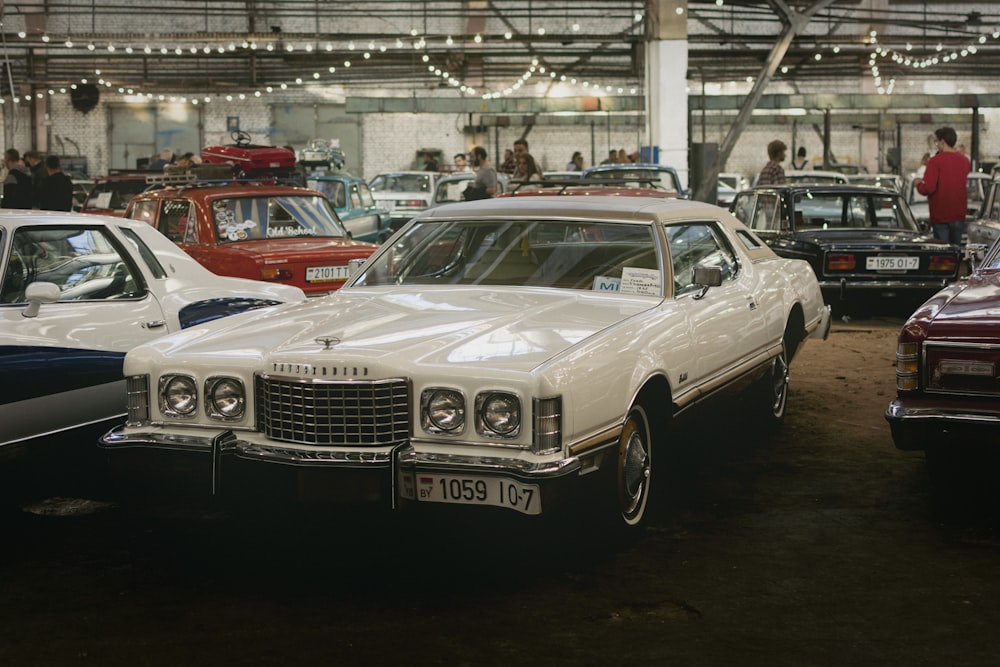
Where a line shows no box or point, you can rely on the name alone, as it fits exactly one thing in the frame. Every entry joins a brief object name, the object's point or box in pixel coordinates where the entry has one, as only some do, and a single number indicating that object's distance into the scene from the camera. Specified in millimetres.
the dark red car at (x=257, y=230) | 9422
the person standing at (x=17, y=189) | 13945
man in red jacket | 12734
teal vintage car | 16627
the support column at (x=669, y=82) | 20984
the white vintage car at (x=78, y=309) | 5191
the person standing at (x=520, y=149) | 16013
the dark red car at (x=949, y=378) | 4891
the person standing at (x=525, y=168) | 15562
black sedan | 11391
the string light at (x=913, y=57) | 29522
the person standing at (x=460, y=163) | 25578
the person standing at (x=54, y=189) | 14039
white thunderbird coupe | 4148
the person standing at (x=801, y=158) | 26692
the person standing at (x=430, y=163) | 32125
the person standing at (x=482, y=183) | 15609
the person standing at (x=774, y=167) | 14984
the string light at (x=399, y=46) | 28125
